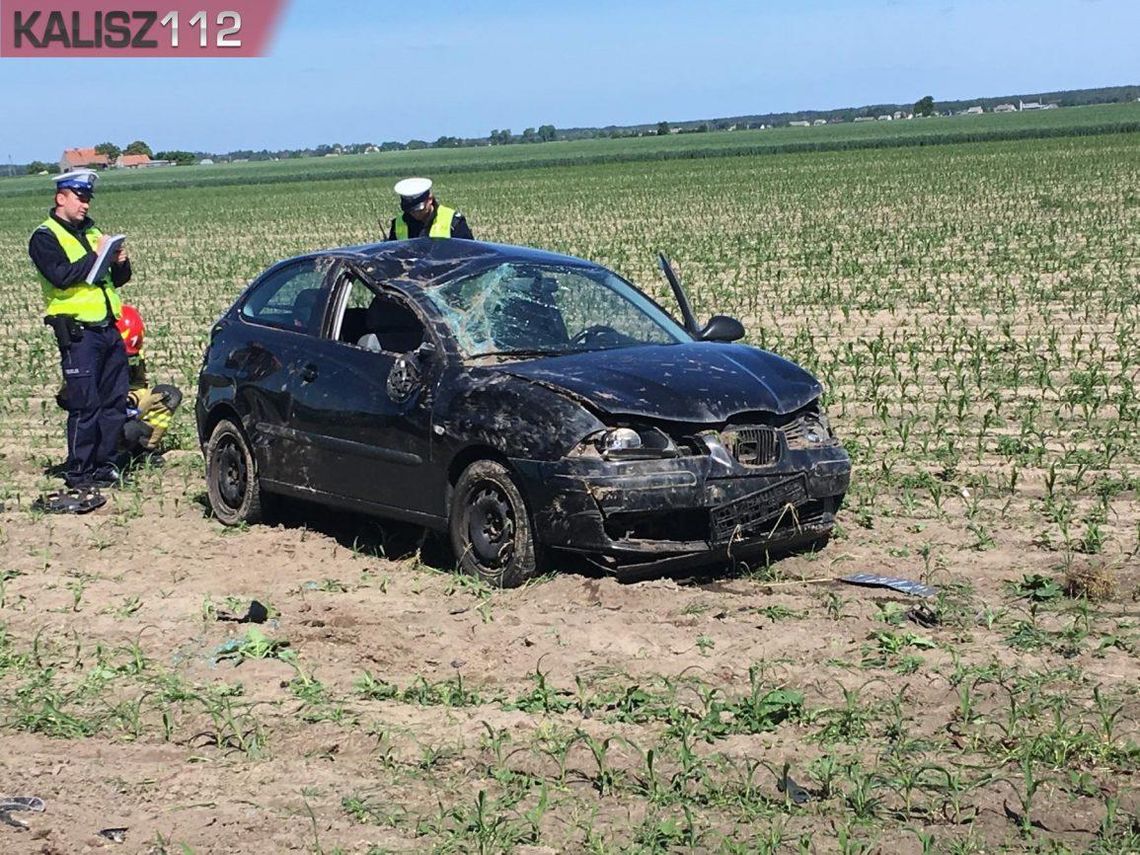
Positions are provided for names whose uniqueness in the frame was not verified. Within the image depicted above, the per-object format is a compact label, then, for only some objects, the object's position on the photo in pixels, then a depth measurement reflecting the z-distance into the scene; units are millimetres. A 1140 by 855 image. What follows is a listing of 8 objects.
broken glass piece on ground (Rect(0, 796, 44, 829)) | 5264
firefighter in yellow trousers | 11172
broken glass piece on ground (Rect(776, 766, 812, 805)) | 5130
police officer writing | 10289
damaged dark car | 7570
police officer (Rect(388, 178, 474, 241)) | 11500
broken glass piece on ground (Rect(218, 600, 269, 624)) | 7449
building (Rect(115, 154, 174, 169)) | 174625
